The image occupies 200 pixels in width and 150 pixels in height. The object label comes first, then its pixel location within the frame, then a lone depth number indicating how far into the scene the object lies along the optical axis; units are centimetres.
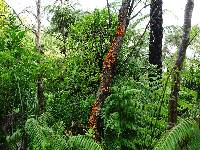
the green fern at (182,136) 286
